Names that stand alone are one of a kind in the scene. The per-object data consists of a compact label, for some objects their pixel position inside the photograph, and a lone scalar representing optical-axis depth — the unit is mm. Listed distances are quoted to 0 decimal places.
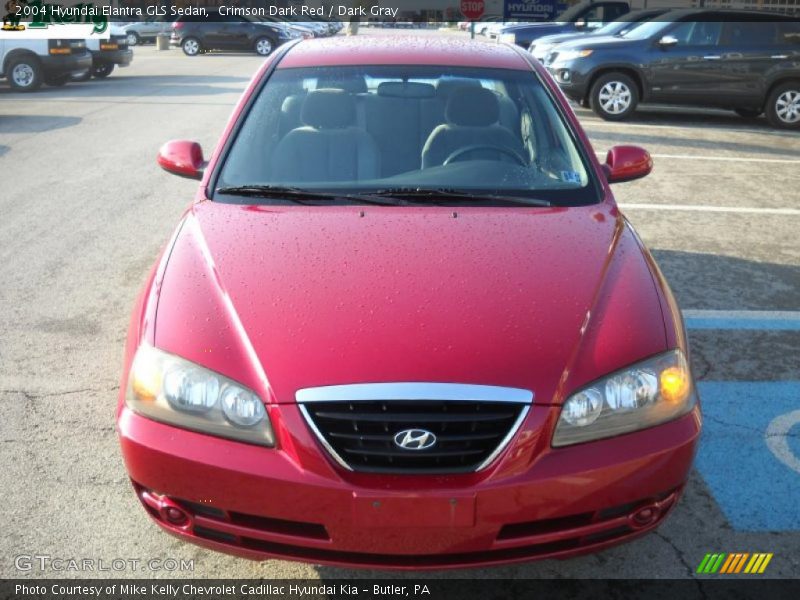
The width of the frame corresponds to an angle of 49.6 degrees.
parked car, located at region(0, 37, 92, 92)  17156
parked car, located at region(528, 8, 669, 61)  15334
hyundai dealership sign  24828
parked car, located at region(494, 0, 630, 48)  21797
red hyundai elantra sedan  2311
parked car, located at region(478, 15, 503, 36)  42356
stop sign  21781
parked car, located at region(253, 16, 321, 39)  35850
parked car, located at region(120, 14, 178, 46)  39344
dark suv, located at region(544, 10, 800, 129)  13086
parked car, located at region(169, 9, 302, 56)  31453
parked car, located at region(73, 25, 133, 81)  19688
